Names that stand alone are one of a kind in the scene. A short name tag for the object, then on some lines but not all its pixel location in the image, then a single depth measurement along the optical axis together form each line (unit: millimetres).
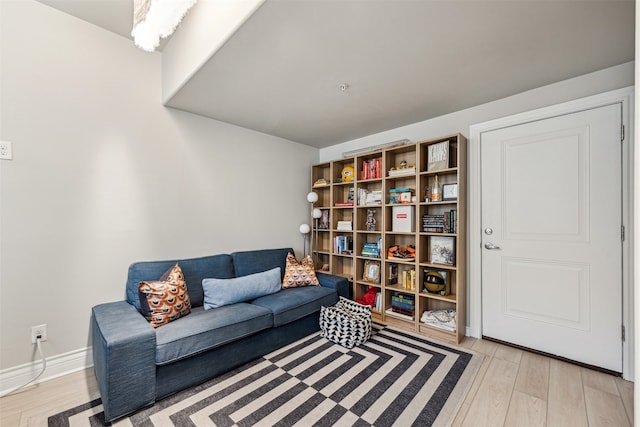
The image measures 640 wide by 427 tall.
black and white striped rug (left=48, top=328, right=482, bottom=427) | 1508
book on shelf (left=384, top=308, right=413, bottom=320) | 2746
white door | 1964
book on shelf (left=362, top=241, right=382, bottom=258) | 3107
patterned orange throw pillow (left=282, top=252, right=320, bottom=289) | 2900
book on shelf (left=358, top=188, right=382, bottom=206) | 3148
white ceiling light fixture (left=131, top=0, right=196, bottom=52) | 1292
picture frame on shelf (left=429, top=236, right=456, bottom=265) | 2572
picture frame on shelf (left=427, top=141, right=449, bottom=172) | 2594
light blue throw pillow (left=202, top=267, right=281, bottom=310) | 2281
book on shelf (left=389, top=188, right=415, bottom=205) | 2855
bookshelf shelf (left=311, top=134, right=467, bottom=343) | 2541
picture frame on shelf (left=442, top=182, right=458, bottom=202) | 2539
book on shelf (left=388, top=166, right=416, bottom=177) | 2810
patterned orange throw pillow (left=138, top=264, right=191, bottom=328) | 1879
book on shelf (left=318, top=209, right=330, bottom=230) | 3730
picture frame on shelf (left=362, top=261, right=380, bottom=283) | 3162
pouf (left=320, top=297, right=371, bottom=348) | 2334
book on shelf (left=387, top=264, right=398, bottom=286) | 3012
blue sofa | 1508
